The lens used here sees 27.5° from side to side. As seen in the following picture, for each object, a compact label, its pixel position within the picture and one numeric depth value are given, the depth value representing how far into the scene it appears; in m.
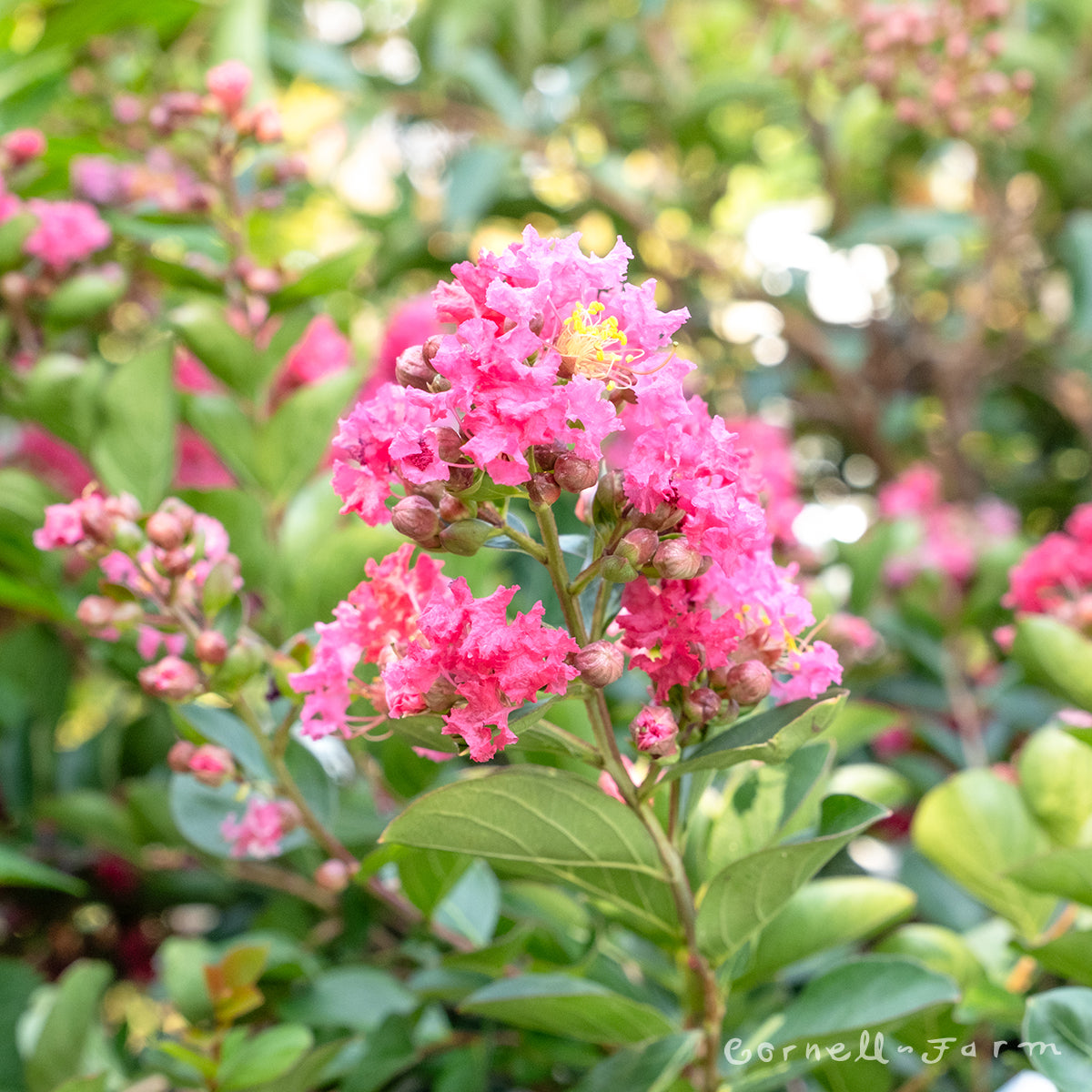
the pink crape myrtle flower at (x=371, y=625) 0.42
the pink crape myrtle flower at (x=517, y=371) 0.39
